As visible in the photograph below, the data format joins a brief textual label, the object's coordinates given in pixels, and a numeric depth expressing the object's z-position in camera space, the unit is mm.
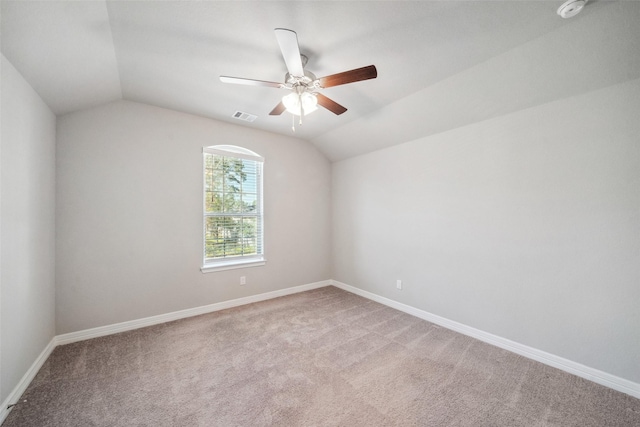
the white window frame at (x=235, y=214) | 3515
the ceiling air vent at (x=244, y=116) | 3325
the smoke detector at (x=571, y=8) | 1517
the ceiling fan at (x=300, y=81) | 1646
